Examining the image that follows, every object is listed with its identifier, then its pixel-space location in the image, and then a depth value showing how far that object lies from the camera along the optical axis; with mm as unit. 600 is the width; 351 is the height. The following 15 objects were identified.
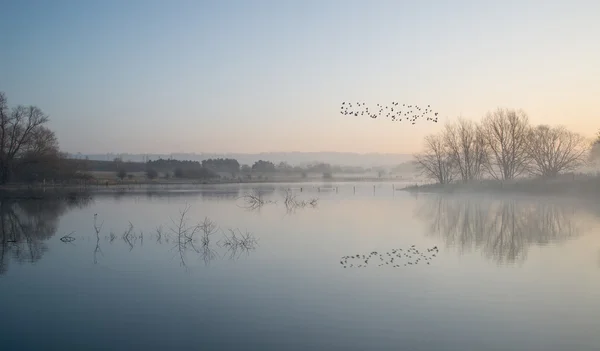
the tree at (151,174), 96375
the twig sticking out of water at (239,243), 15273
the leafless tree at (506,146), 54375
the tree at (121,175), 88562
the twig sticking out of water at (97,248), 14029
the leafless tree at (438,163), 63256
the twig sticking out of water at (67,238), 17247
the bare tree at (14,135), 56281
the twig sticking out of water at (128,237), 16866
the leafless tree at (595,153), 61625
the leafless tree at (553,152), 54344
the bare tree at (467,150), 58000
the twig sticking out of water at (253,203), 32859
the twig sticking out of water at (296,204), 33438
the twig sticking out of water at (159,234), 17475
